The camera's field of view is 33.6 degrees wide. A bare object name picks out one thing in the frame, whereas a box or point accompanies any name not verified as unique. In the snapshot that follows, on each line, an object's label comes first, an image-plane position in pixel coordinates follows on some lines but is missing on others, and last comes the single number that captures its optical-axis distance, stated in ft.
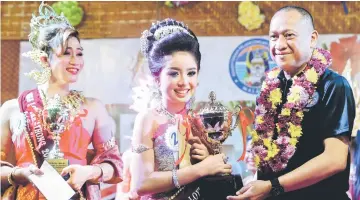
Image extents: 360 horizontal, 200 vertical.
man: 10.17
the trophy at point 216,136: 10.65
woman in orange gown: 11.14
